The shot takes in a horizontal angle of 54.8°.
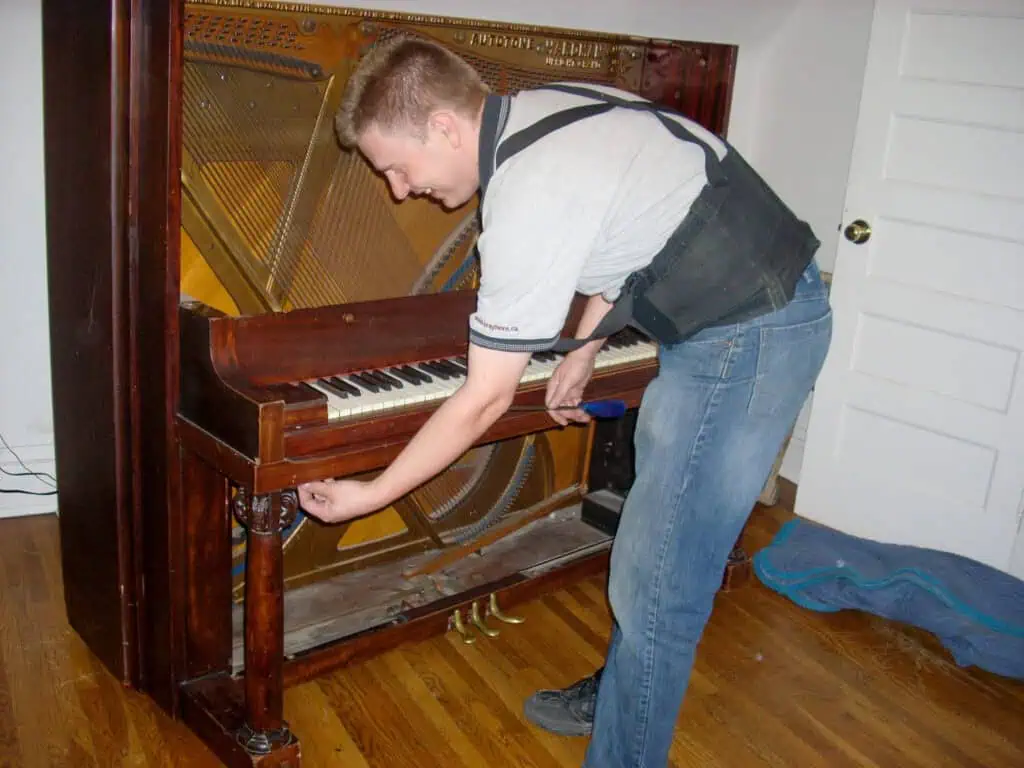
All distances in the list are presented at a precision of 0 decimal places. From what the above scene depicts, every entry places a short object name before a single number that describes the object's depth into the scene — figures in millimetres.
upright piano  1793
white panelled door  2783
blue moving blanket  2596
